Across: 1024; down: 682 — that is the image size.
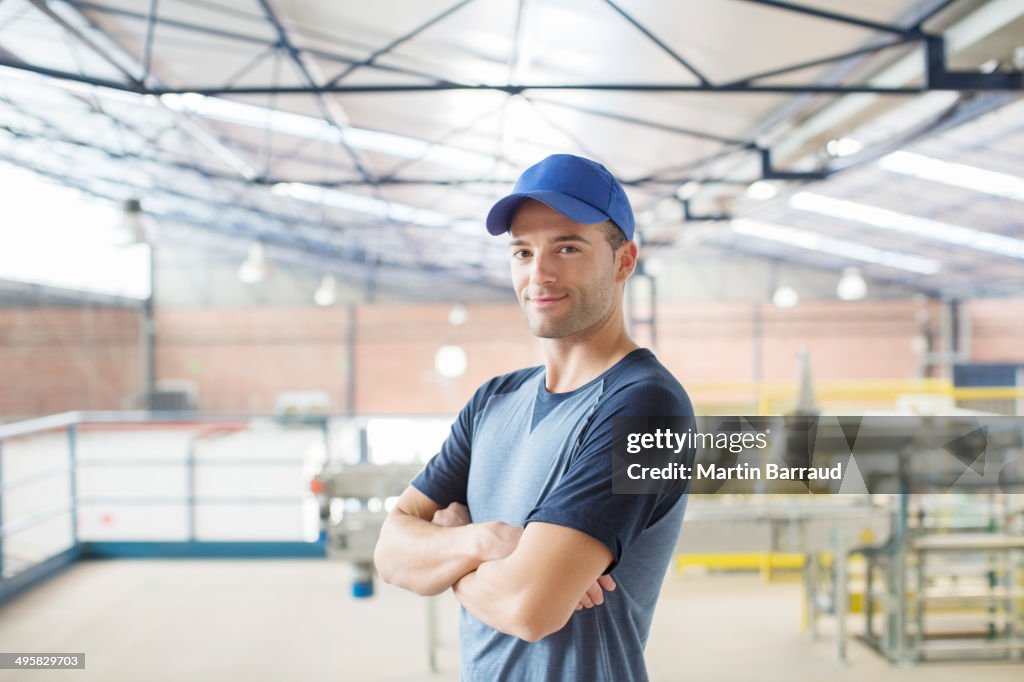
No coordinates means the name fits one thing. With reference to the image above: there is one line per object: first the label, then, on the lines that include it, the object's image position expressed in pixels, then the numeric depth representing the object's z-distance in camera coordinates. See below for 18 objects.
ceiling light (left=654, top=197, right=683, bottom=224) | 8.80
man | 1.10
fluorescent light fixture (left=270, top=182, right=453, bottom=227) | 10.95
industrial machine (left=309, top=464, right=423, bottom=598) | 4.11
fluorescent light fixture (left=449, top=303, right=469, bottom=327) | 14.04
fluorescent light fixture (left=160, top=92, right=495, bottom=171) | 7.32
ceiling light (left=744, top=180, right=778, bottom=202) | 6.90
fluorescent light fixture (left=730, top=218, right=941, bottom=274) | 14.17
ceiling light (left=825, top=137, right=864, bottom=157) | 5.60
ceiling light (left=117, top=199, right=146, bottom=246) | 5.44
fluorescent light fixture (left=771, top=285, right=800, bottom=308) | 13.31
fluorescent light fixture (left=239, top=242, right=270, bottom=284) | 7.94
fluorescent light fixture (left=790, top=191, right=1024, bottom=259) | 11.16
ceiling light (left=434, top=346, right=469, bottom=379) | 7.78
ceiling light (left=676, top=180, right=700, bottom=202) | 7.70
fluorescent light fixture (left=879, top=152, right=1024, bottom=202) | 8.17
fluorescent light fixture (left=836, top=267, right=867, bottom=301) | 10.84
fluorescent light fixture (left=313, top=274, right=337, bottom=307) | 13.52
